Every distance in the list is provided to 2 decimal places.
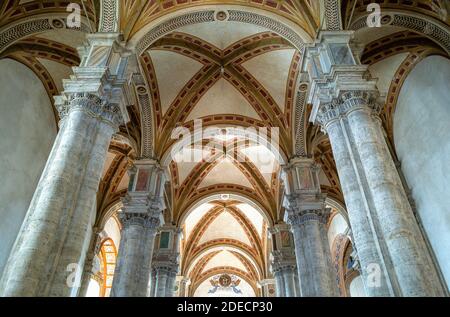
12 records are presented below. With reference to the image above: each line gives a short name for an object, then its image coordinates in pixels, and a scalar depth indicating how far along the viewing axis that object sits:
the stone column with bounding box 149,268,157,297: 14.16
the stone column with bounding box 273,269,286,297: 14.73
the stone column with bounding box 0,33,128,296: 5.02
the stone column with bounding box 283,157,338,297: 9.76
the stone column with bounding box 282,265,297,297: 14.37
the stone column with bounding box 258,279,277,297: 20.06
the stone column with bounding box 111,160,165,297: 9.73
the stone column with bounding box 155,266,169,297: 14.24
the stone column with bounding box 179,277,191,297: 19.72
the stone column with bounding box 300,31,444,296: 5.17
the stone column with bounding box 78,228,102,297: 14.19
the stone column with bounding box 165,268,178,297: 14.34
